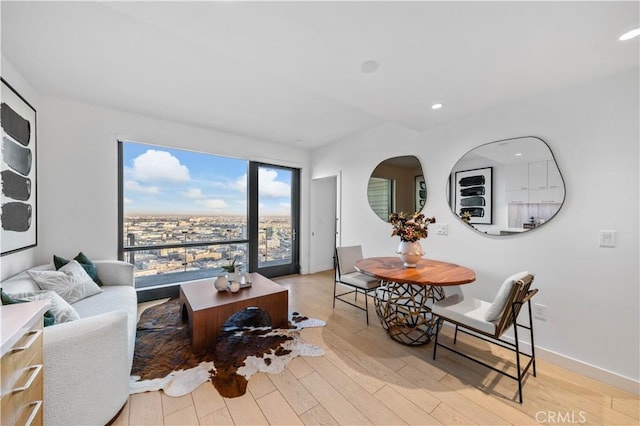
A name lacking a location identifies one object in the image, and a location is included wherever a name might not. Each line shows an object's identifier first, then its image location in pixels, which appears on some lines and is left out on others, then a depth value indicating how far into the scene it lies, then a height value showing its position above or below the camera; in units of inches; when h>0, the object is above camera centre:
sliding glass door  171.8 -4.9
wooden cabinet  34.4 -24.1
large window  134.0 -1.0
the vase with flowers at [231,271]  106.2 -26.1
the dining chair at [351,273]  112.7 -31.2
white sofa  49.1 -34.5
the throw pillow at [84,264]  97.2 -21.5
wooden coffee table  85.7 -35.5
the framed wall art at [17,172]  78.4 +14.2
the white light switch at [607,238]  74.8 -8.1
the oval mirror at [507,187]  86.4 +10.2
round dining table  83.4 -23.1
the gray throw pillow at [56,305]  60.4 -24.0
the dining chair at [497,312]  65.7 -31.0
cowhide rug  70.9 -49.2
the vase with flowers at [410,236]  98.2 -9.5
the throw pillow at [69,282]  82.8 -24.8
